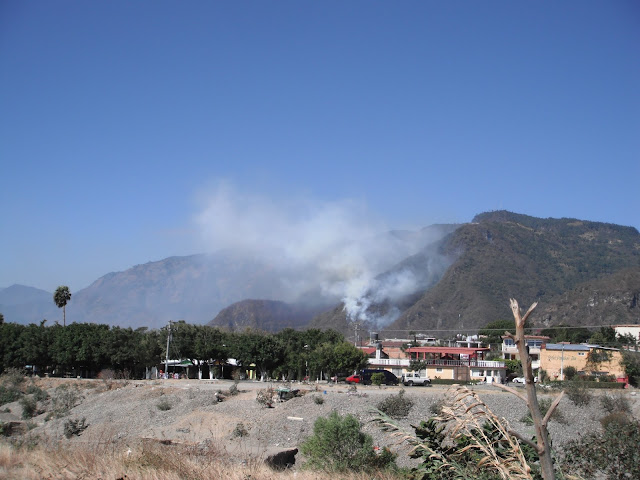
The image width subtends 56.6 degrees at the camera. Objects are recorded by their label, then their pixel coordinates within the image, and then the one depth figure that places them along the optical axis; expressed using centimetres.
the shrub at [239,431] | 2861
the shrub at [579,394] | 3850
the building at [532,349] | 6650
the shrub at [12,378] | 5157
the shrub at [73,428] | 3002
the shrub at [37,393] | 4494
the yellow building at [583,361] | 6062
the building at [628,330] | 9298
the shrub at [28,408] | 3926
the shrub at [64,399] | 3999
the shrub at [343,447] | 1469
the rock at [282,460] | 1470
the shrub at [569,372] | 5844
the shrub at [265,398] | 3688
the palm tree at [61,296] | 8662
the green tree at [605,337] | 8041
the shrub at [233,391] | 4072
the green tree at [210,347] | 6688
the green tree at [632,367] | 5628
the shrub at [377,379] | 5028
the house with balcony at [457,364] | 6134
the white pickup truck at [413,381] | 5250
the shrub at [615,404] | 3559
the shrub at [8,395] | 4525
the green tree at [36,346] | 6406
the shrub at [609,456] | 1231
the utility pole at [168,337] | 6406
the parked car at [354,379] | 5280
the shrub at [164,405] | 3744
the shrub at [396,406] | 3344
